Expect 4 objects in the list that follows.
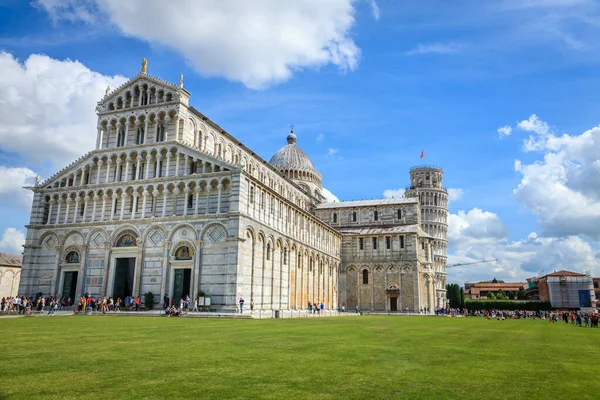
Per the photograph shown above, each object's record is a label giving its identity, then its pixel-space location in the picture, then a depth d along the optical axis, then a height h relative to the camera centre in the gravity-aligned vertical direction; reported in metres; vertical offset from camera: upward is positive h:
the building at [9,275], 62.41 +2.80
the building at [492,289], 130.25 +2.67
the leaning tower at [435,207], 92.56 +18.54
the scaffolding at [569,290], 82.81 +1.58
